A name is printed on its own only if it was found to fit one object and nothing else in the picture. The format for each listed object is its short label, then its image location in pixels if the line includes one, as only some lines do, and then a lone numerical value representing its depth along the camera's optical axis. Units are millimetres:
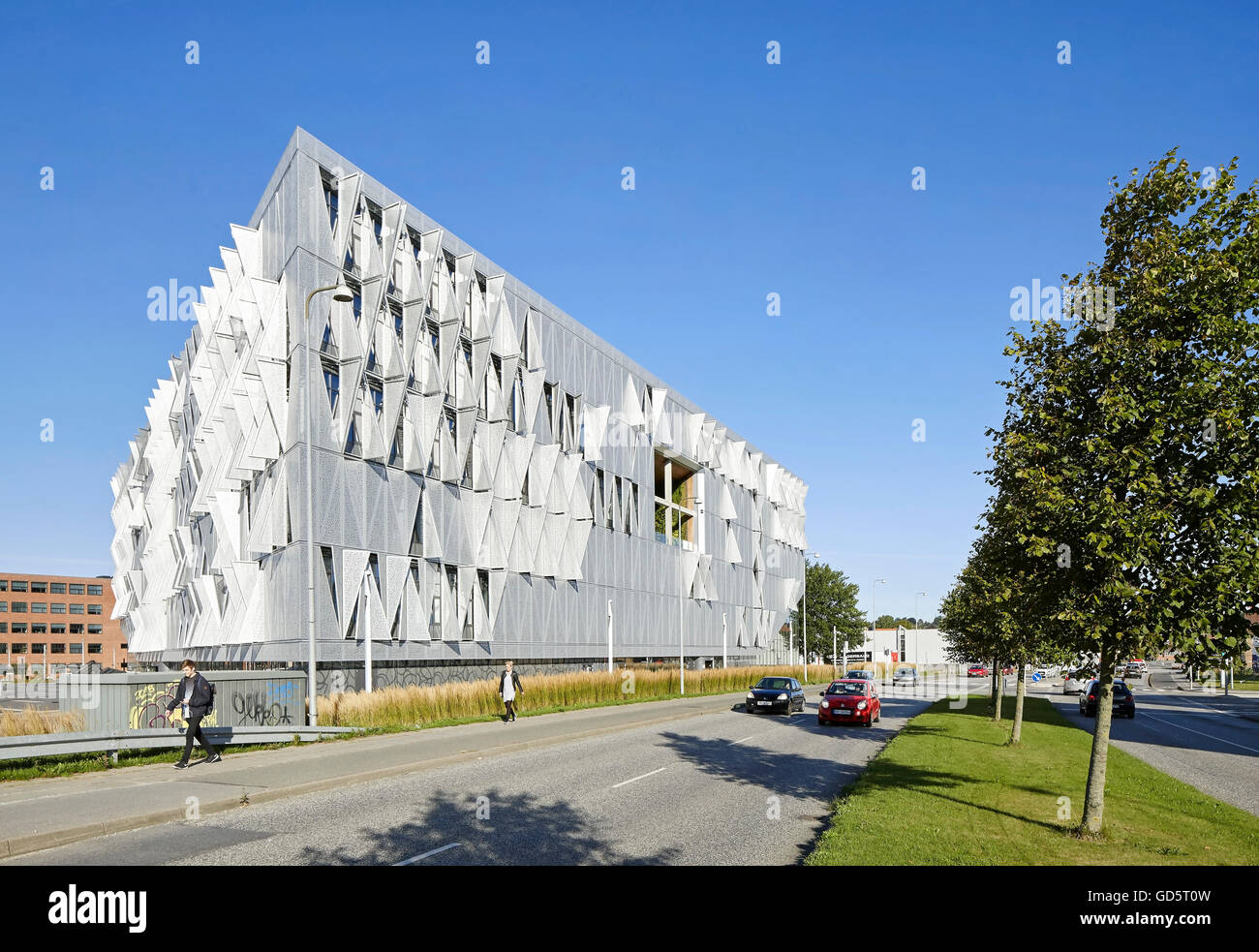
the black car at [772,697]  33000
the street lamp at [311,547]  18859
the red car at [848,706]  28625
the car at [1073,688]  60688
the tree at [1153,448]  9930
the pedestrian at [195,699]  15773
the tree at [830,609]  105438
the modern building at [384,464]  31078
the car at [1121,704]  35875
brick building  117688
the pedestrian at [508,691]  26406
